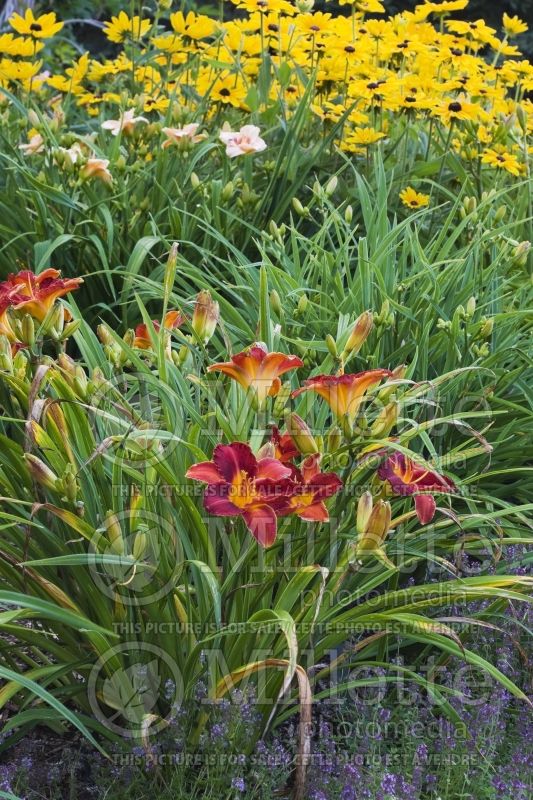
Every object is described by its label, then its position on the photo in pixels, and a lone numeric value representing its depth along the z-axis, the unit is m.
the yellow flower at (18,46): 4.05
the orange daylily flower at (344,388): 1.68
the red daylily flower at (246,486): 1.61
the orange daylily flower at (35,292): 1.97
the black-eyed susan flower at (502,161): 3.52
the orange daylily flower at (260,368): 1.74
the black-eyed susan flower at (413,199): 3.51
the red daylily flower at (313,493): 1.66
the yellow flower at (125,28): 4.28
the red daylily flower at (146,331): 2.21
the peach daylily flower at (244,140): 3.45
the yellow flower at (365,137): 3.70
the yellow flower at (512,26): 4.28
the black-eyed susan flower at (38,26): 4.02
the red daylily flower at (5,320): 1.94
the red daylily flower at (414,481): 1.73
